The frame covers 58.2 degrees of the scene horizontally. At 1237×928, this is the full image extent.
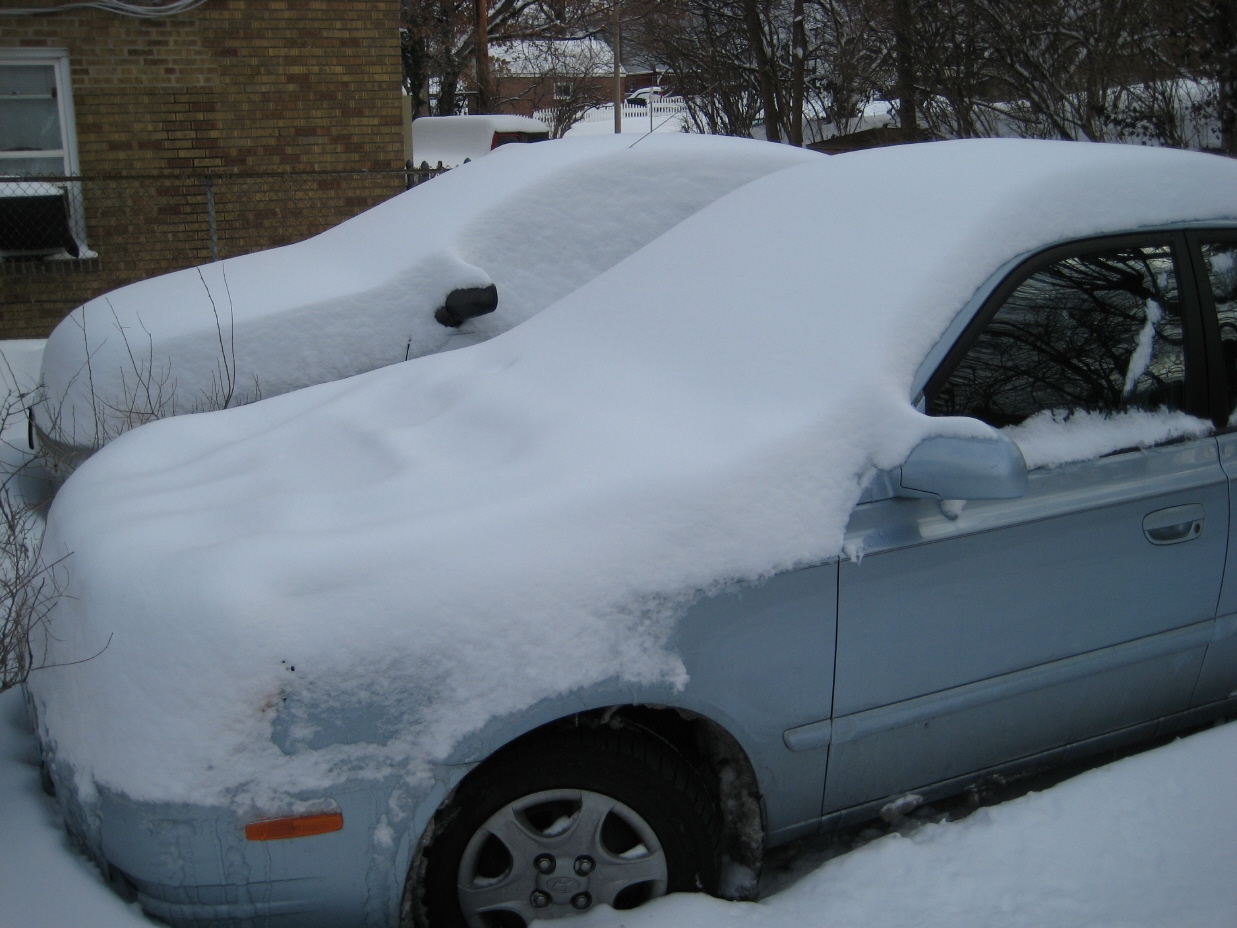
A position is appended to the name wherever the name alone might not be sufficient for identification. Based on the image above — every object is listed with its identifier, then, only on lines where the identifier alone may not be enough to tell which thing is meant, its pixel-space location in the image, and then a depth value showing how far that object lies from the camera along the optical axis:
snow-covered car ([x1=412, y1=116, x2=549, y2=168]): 23.80
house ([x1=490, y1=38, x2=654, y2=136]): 31.89
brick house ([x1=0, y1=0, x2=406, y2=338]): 9.51
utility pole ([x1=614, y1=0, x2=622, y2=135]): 16.00
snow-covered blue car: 2.07
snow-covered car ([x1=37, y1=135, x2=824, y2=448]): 4.57
